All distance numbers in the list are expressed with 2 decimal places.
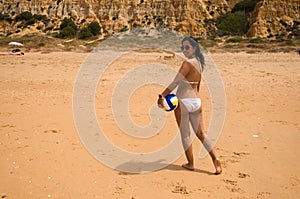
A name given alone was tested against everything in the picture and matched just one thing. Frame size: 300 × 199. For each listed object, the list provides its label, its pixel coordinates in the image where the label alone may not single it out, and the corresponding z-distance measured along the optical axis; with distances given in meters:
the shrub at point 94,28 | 38.38
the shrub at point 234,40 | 30.09
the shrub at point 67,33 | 34.97
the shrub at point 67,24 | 39.91
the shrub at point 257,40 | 28.80
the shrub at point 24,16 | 42.56
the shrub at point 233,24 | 38.98
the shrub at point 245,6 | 45.97
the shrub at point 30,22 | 41.72
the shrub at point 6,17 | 43.44
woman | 4.00
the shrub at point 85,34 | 34.47
